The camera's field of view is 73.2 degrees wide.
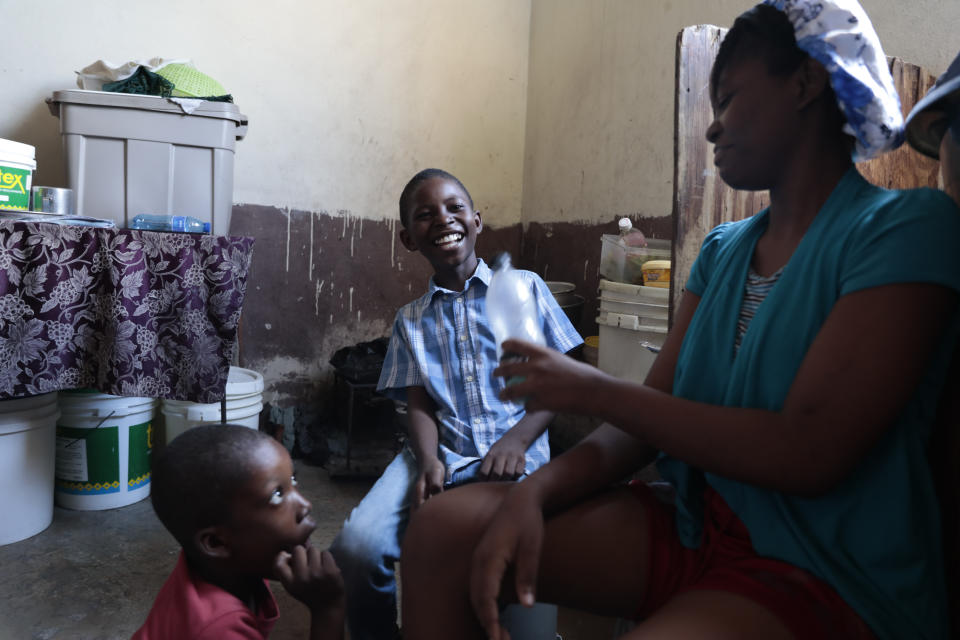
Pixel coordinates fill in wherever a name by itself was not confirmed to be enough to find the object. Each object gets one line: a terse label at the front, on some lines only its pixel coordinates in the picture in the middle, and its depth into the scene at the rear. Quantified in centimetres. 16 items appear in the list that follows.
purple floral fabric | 203
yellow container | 195
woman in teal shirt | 70
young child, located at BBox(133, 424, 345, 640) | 103
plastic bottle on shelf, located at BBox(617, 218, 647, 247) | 224
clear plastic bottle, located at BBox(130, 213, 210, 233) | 238
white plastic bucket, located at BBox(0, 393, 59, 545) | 216
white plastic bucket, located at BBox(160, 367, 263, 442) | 264
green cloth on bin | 245
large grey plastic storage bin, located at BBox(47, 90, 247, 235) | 238
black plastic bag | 307
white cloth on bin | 249
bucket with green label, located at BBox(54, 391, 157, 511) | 243
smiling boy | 133
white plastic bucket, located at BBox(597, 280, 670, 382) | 193
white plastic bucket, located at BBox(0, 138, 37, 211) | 202
